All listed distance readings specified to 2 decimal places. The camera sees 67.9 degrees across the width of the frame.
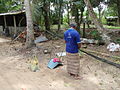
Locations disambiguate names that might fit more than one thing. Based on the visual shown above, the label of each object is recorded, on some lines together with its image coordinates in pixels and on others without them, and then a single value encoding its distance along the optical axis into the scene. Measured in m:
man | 2.45
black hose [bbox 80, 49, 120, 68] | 2.97
